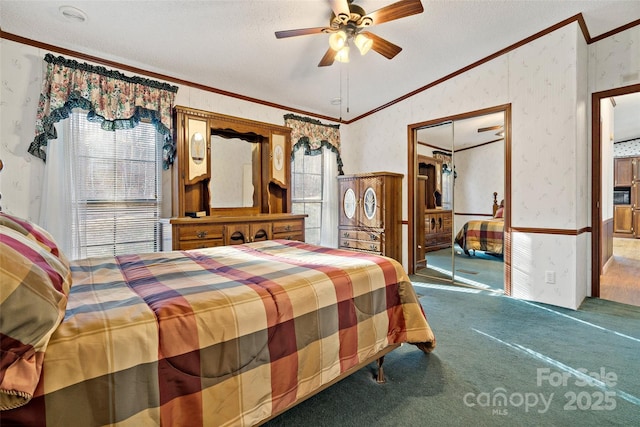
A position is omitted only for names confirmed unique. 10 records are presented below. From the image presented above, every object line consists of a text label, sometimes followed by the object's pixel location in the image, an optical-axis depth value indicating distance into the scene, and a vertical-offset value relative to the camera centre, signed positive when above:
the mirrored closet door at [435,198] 4.19 +0.18
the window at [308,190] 4.70 +0.34
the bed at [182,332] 0.83 -0.43
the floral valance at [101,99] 2.64 +1.08
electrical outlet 3.18 -0.70
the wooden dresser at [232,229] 3.07 -0.20
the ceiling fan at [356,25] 2.20 +1.43
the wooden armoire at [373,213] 4.36 -0.03
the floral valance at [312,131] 4.54 +1.26
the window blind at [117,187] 2.87 +0.25
